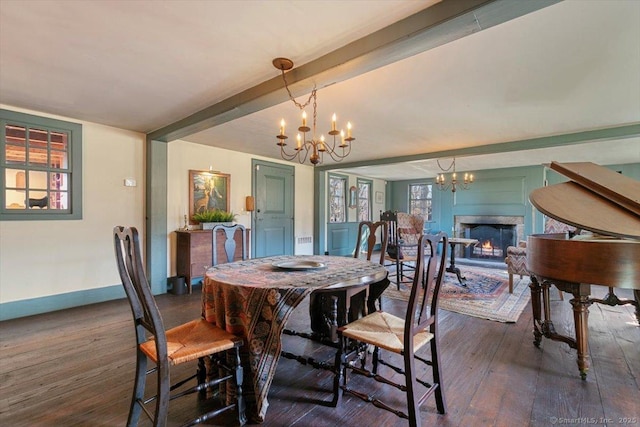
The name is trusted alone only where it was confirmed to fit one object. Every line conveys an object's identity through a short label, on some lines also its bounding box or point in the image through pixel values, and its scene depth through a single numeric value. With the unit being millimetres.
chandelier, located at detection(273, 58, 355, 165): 2121
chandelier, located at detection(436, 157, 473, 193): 6316
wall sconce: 5277
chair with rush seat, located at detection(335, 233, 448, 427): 1475
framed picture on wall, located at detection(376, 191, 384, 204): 9086
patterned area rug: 3392
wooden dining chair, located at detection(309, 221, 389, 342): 2072
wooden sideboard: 4168
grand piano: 1760
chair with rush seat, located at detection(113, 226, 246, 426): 1351
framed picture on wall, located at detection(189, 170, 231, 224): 4613
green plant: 4469
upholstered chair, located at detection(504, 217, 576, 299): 4137
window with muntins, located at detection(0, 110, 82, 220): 3170
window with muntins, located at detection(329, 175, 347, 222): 7539
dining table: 1599
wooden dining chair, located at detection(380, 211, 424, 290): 4426
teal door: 5586
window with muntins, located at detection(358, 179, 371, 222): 8477
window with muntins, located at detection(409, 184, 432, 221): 8648
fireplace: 7148
